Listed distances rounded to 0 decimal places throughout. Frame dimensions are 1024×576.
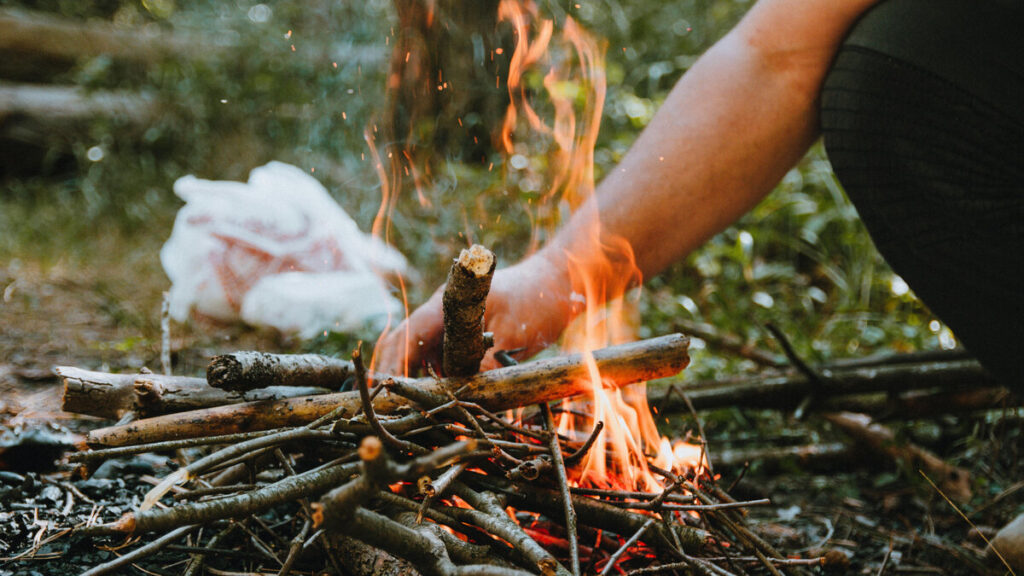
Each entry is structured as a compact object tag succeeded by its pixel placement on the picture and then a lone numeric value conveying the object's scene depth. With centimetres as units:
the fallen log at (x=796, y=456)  131
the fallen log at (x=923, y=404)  134
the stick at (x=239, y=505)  85
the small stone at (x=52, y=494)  105
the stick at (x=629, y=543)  91
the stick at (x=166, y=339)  110
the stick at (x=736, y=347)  144
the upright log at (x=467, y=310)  94
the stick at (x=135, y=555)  91
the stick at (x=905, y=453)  126
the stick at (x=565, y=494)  91
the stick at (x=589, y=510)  97
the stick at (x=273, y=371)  96
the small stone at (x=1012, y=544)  107
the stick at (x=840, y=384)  132
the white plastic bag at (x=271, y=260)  170
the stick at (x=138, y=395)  98
